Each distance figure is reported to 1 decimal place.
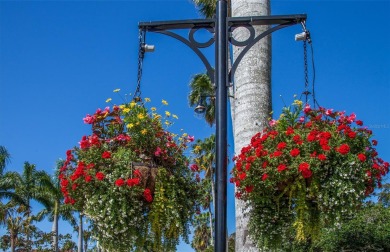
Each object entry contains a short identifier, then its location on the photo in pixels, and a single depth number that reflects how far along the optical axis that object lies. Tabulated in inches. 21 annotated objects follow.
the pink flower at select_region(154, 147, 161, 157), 230.7
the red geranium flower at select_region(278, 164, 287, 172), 216.5
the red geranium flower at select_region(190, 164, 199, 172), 244.7
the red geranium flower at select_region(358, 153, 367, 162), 219.9
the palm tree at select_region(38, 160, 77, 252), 1387.8
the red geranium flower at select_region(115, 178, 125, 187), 212.5
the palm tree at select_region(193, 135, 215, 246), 1267.3
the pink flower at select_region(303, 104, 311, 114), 238.7
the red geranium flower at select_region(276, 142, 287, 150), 220.8
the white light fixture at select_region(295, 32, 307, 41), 217.9
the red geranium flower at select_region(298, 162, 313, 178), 212.5
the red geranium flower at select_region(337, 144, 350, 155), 217.6
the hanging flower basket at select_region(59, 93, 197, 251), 217.9
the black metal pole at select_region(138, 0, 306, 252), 169.9
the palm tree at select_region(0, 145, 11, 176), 1221.9
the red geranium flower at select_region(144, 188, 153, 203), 217.8
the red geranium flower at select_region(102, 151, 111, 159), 222.1
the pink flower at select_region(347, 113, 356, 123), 235.3
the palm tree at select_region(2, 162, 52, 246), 1322.6
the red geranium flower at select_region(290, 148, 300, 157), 217.0
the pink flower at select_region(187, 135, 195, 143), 249.3
